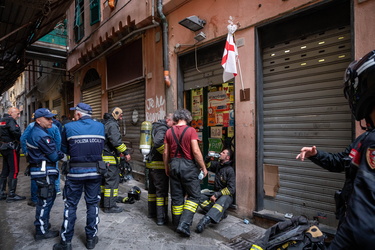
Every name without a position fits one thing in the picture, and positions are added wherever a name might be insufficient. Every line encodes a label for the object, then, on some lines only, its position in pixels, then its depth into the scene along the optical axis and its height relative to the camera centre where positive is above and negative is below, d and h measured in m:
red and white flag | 4.29 +1.23
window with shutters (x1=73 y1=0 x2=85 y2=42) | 10.95 +5.02
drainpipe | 6.26 +2.17
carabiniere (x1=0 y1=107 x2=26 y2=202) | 5.64 -0.48
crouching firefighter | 4.00 -1.17
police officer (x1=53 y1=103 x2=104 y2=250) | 3.33 -0.63
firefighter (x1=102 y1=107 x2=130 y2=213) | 4.73 -0.70
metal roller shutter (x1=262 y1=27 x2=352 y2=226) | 3.53 +0.16
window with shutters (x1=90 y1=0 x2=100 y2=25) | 9.35 +4.63
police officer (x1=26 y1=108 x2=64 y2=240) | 3.66 -0.57
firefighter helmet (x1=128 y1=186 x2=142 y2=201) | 5.60 -1.53
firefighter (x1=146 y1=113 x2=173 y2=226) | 4.30 -0.90
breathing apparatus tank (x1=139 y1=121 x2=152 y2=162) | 4.75 -0.23
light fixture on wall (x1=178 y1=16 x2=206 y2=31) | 5.06 +2.21
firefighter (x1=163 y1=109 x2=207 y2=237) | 3.79 -0.69
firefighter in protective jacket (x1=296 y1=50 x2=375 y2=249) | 1.28 -0.26
